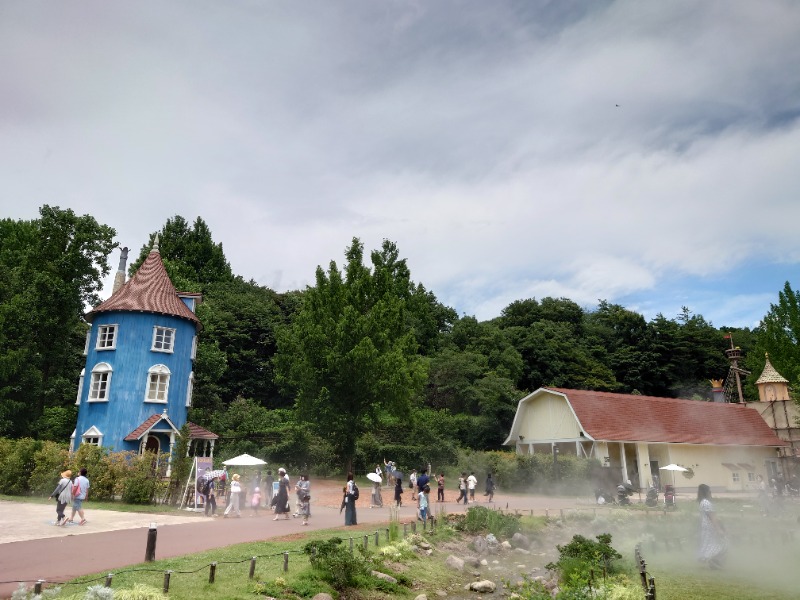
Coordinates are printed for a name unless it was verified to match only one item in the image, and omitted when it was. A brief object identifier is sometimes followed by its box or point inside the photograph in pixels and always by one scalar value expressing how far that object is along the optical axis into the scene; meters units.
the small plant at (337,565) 11.92
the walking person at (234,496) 21.25
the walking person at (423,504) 19.84
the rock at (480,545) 18.01
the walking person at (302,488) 20.30
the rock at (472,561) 16.36
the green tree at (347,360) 33.91
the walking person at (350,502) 18.67
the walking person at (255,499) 23.20
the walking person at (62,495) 16.72
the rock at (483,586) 13.88
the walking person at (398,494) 24.33
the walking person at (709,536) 14.54
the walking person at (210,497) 20.97
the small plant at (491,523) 19.89
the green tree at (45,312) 35.28
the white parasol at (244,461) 24.56
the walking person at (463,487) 26.25
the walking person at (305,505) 19.84
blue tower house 30.92
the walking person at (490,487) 27.67
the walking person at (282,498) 20.70
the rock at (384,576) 13.12
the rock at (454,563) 15.70
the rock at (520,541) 19.12
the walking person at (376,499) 25.78
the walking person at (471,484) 26.90
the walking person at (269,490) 26.54
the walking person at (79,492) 17.09
